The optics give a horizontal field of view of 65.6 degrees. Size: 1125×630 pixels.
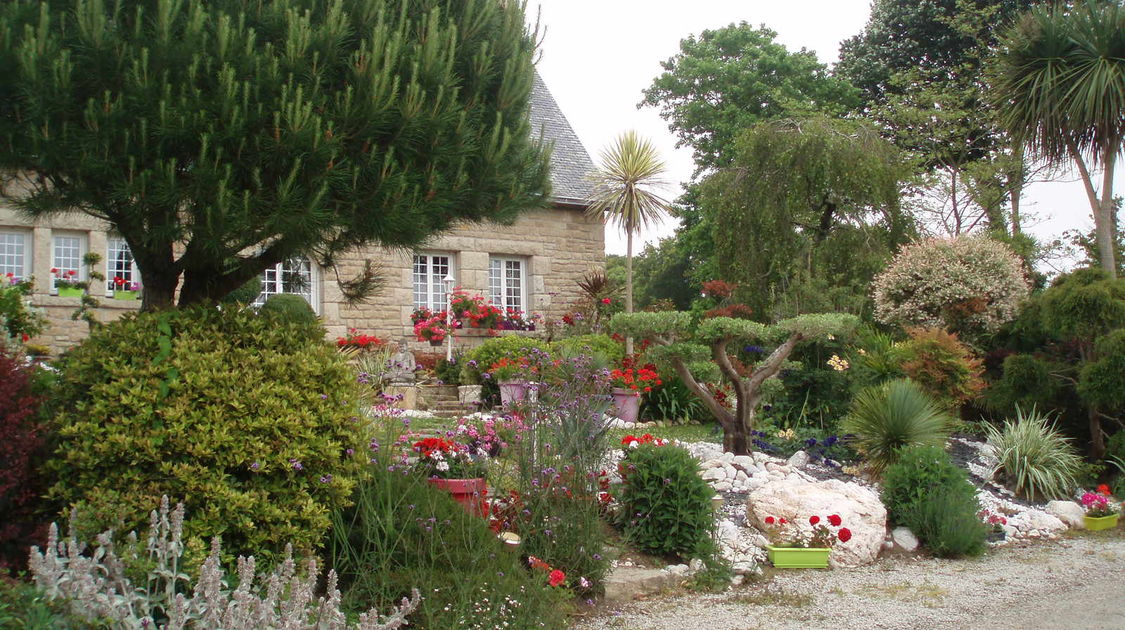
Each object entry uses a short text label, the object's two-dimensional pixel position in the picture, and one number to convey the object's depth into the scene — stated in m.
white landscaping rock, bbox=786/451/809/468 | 7.90
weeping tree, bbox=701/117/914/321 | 14.98
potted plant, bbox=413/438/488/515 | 4.80
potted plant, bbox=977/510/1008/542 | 6.65
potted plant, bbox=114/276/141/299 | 12.37
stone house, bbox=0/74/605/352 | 11.83
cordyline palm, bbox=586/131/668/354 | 15.50
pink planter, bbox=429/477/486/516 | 4.81
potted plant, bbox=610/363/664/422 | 10.62
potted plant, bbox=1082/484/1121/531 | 7.07
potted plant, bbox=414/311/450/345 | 13.91
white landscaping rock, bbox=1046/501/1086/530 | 7.18
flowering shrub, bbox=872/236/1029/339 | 10.96
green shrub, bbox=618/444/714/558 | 5.31
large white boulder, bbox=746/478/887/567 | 5.89
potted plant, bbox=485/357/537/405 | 10.54
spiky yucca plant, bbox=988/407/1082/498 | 7.69
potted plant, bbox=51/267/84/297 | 11.77
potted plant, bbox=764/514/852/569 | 5.61
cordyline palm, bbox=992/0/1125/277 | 11.61
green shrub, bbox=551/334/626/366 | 11.48
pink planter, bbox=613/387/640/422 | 10.59
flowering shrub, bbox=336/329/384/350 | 12.94
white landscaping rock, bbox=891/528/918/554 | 6.20
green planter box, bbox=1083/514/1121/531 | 7.05
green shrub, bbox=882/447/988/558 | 6.04
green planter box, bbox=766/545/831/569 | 5.60
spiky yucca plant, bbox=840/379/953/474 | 7.51
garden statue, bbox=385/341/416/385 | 11.79
